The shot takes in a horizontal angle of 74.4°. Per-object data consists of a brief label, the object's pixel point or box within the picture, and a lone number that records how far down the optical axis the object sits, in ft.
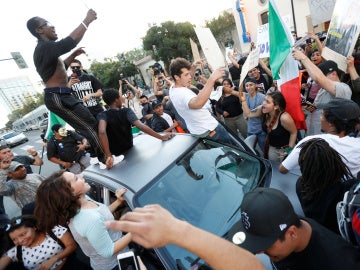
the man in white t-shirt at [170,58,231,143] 8.81
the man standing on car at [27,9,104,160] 7.70
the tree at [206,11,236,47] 112.57
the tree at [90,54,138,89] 141.79
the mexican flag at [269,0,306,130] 10.23
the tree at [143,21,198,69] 114.83
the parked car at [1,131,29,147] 73.73
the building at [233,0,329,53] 72.33
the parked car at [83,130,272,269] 5.82
